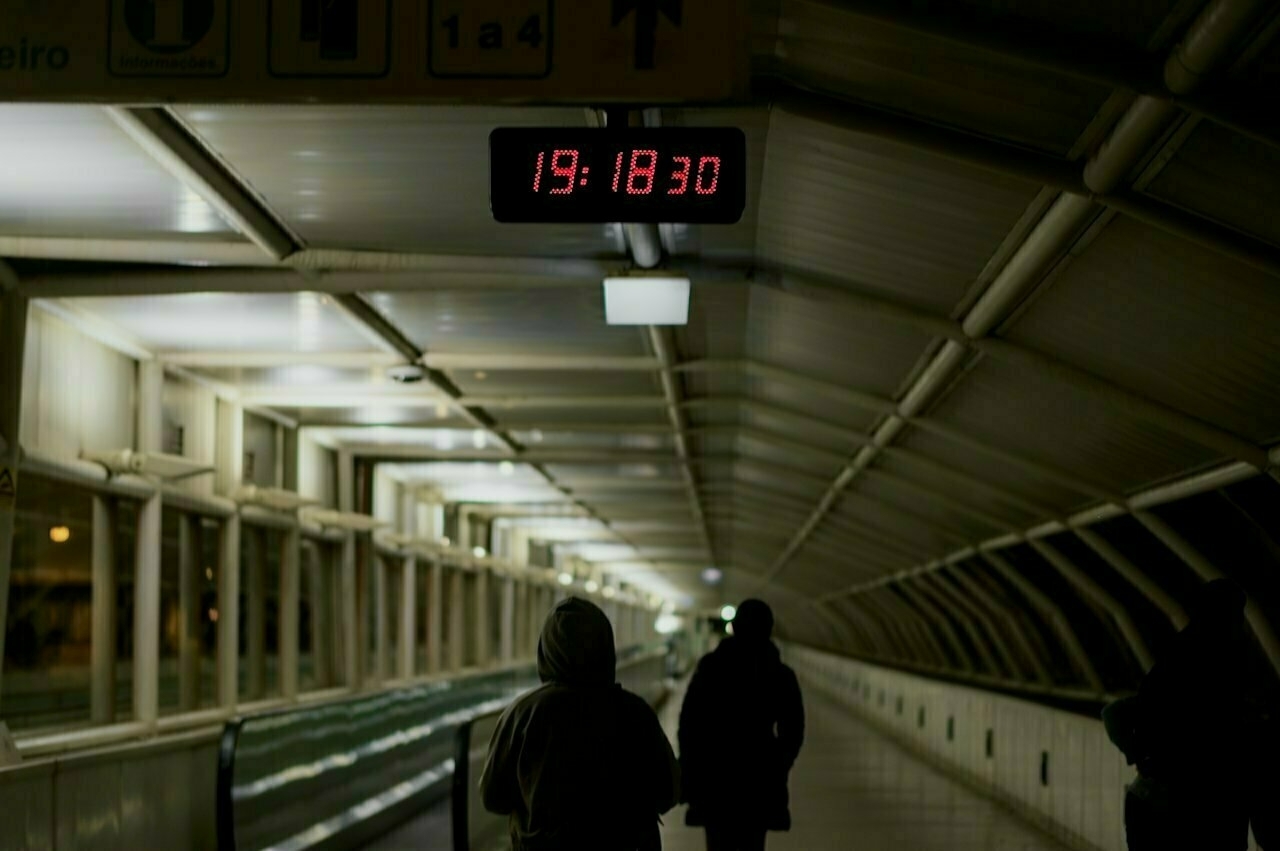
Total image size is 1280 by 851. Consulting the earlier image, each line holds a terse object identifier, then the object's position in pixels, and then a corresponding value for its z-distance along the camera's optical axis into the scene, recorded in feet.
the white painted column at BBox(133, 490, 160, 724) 49.57
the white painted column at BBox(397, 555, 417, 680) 90.17
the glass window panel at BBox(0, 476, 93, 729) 44.65
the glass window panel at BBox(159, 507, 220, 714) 54.44
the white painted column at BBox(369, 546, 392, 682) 81.87
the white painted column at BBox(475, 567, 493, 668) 112.16
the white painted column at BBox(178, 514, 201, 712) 55.62
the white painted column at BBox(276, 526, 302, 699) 66.59
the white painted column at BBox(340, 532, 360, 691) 74.49
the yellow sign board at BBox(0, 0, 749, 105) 18.65
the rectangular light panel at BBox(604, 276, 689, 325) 34.99
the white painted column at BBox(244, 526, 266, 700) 64.59
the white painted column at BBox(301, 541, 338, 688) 72.84
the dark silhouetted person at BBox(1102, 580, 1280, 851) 18.47
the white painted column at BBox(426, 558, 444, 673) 97.76
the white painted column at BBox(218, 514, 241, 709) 58.29
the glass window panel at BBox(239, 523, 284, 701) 64.75
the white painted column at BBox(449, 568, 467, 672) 104.83
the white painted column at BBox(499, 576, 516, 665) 124.16
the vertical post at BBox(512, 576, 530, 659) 132.05
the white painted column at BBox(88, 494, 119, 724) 48.16
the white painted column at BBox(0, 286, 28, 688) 38.60
